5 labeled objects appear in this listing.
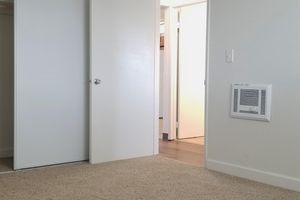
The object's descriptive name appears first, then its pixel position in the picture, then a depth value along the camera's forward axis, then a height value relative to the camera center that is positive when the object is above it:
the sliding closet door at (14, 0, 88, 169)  3.51 +0.00
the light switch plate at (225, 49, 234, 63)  3.43 +0.28
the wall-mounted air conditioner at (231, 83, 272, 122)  3.13 -0.15
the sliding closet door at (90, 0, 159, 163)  3.80 +0.05
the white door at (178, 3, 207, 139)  5.44 +0.26
